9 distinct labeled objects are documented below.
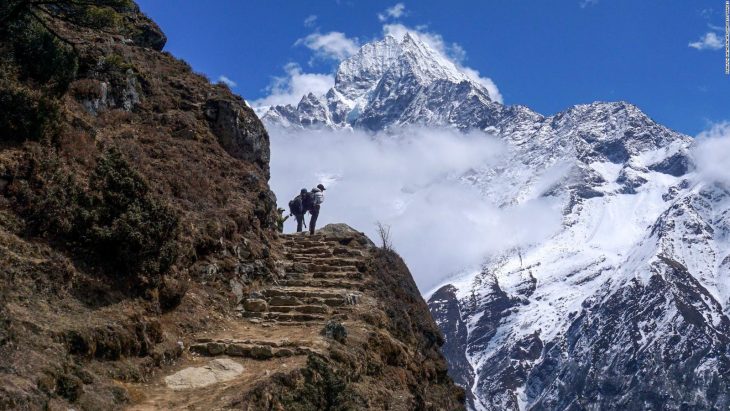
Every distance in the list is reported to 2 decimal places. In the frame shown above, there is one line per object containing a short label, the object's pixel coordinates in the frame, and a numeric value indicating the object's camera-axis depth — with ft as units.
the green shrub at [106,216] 45.96
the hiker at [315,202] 94.43
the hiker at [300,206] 100.38
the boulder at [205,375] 43.88
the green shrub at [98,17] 59.57
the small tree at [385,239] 88.29
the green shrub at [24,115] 49.55
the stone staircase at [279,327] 43.14
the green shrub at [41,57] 58.61
